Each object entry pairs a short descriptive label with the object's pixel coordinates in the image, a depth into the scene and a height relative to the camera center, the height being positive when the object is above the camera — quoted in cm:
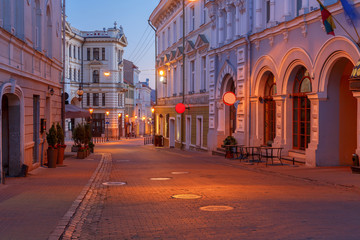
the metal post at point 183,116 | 3713 +48
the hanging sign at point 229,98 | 2615 +123
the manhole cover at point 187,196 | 1197 -172
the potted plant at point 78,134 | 2834 -65
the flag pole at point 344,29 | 1617 +295
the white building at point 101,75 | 7862 +716
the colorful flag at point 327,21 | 1628 +319
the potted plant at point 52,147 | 2003 -97
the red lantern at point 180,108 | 3650 +101
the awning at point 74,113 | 2962 +53
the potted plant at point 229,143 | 2622 -110
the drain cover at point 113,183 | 1522 -181
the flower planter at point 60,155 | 2152 -139
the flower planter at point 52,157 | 2022 -136
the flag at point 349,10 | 1584 +344
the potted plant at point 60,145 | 2138 -94
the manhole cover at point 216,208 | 1012 -170
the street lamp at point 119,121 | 8069 +19
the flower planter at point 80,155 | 2717 -171
